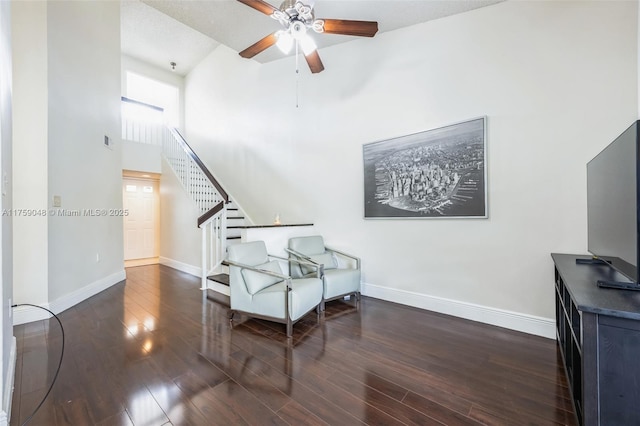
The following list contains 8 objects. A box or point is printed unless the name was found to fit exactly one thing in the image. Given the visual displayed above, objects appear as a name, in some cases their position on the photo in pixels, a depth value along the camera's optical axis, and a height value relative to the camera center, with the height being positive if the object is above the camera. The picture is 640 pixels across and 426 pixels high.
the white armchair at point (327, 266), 3.29 -0.76
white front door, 5.95 -0.14
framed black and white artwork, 2.83 +0.44
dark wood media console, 1.12 -0.64
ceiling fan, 2.34 +1.73
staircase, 4.08 +0.39
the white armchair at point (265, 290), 2.63 -0.82
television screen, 1.28 +0.04
